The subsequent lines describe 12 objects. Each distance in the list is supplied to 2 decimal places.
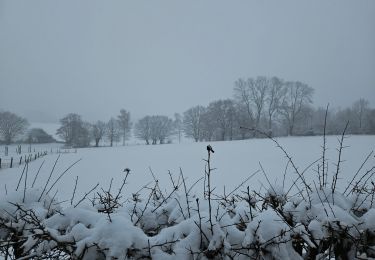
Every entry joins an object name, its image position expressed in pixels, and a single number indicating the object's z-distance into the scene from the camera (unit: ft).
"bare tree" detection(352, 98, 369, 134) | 166.54
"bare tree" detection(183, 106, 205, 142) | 219.47
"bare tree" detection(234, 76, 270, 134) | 177.17
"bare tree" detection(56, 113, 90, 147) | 218.18
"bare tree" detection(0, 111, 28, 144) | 204.44
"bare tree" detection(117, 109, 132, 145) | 243.81
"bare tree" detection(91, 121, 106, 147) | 225.58
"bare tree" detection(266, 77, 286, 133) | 174.29
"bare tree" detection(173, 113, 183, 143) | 244.83
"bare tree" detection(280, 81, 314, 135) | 171.42
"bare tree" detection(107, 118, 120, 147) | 240.81
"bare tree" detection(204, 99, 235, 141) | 185.98
